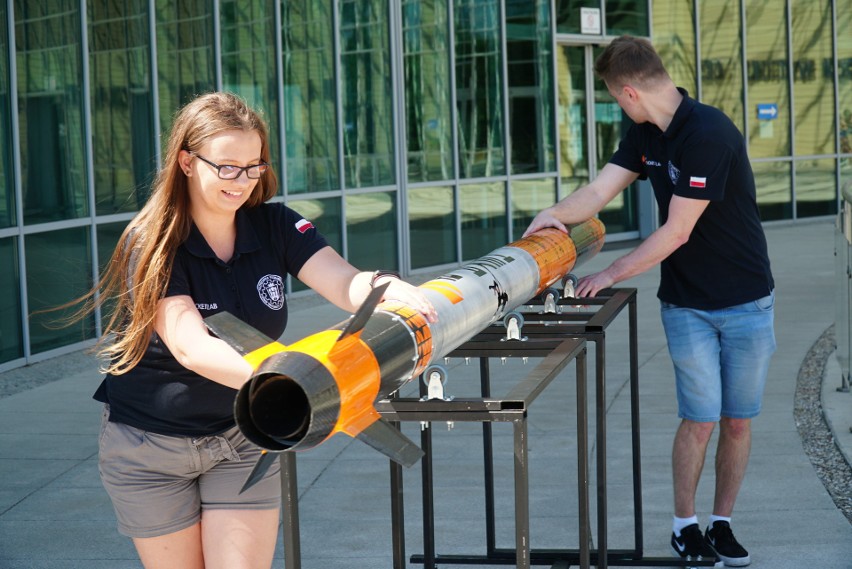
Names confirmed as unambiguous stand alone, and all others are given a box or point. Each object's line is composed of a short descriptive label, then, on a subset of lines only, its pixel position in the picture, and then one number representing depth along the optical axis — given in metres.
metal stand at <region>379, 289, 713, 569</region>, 3.69
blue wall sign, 21.17
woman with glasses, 2.89
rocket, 2.37
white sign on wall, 18.16
